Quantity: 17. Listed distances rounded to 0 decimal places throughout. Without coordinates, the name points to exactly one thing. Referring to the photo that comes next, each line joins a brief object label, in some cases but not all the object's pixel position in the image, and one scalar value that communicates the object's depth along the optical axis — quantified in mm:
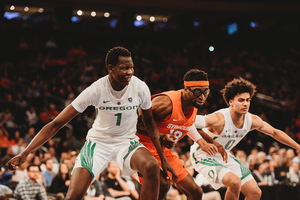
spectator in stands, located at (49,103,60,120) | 10508
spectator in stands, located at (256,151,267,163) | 9480
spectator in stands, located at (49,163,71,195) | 6930
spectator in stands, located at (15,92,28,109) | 10435
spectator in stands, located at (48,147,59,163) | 8695
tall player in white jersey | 3664
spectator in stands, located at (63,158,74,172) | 7110
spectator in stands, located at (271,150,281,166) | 9366
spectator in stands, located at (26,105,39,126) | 9996
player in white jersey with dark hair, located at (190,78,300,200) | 4977
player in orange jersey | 4480
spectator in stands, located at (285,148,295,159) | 9835
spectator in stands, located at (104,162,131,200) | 7289
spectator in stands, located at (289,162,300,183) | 8594
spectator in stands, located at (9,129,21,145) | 8961
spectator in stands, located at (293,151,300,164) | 9723
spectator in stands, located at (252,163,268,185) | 8234
